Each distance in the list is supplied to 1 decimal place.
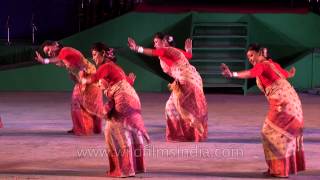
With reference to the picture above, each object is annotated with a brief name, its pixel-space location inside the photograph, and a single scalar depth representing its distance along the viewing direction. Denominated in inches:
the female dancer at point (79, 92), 752.6
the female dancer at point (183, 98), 710.5
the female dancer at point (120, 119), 551.2
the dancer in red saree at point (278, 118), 555.2
